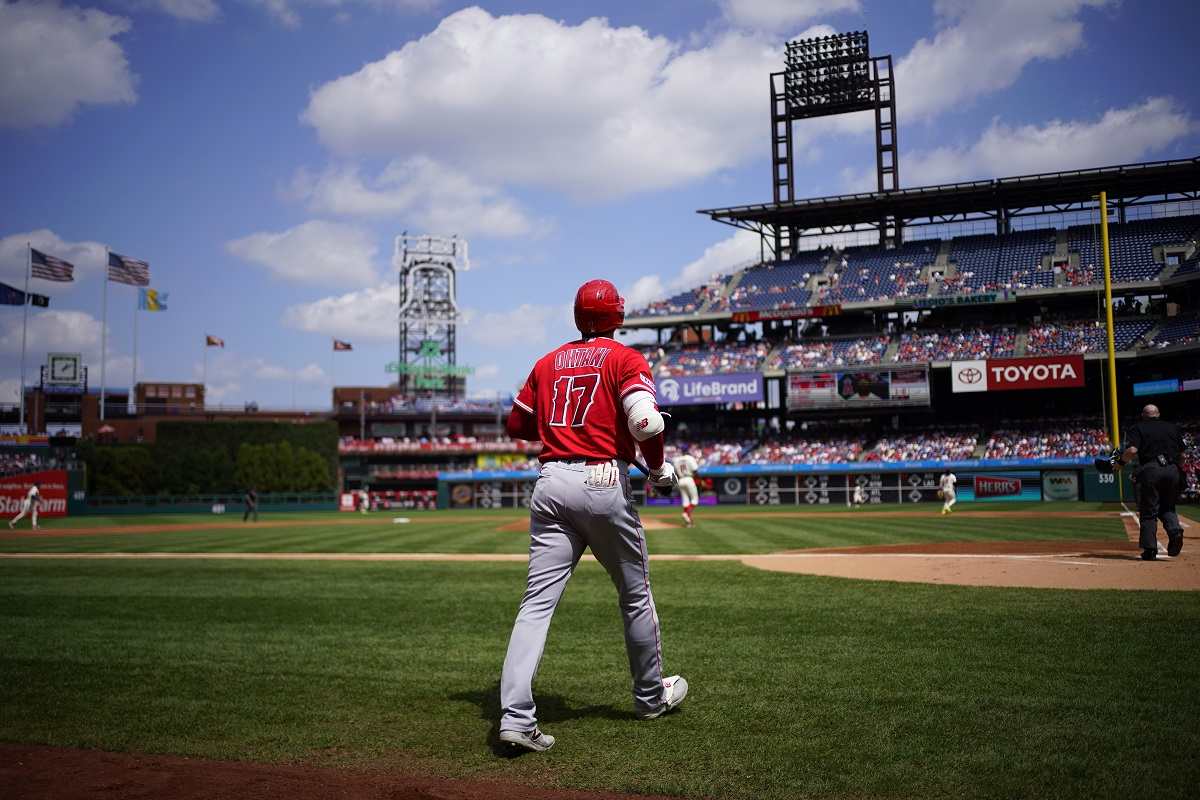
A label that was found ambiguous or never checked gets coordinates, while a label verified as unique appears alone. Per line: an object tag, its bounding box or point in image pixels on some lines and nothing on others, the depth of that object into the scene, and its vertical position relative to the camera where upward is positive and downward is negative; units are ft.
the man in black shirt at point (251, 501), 118.93 -8.03
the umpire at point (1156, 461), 32.22 -1.35
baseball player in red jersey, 13.61 -0.86
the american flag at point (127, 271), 159.63 +31.84
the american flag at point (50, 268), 142.72 +29.20
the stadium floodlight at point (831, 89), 159.43 +63.49
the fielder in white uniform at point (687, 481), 69.67 -3.96
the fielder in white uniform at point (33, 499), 95.73 -5.80
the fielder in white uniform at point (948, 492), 94.32 -6.88
